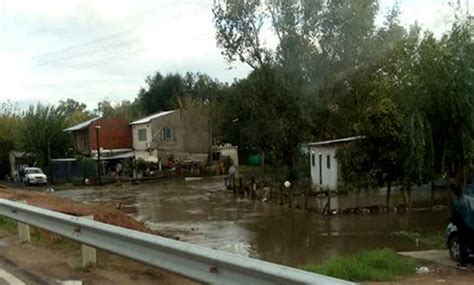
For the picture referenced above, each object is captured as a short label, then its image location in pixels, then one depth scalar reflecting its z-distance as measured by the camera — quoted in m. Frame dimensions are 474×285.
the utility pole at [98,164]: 64.21
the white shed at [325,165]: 39.22
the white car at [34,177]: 63.16
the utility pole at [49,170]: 70.84
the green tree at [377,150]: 29.31
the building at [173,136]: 72.69
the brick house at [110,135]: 77.81
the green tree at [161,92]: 93.31
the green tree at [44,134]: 75.31
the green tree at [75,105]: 145.75
